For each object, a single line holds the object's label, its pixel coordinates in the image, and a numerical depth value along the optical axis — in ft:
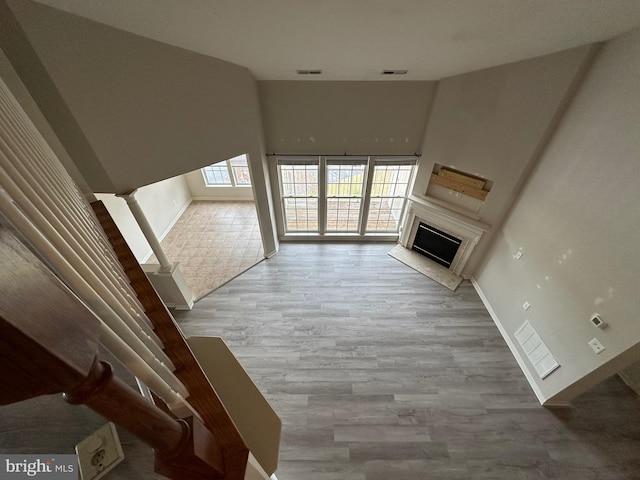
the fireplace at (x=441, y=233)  14.73
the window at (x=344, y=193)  16.33
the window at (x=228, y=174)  23.84
